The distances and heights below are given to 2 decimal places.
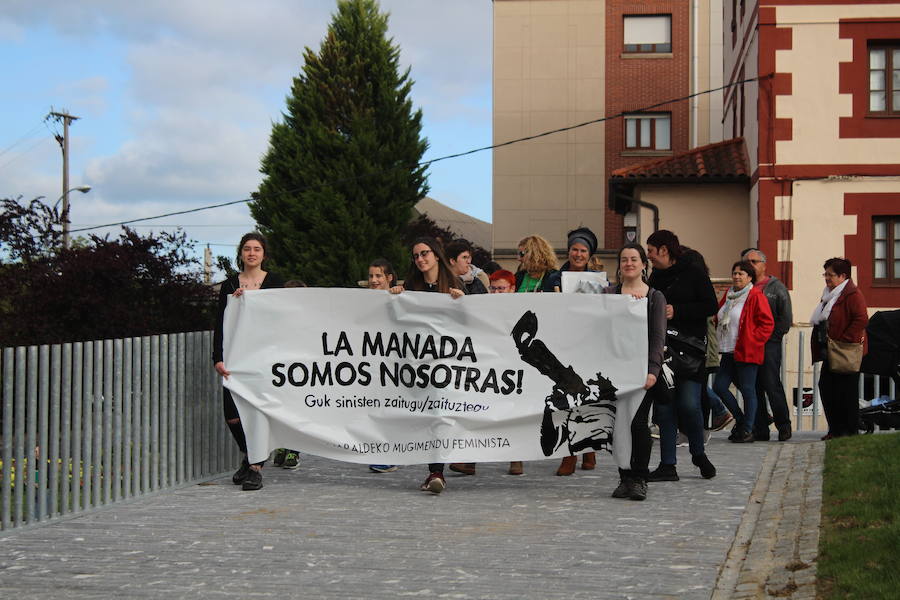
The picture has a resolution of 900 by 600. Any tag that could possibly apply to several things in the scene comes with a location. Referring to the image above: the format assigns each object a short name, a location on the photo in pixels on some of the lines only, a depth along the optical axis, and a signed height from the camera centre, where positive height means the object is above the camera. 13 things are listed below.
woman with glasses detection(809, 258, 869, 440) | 11.80 -0.30
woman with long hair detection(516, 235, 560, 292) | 10.23 +0.28
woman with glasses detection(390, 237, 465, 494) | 9.56 +0.24
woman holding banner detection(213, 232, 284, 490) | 9.41 +0.10
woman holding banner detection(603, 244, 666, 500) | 8.64 -0.64
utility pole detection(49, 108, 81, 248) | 52.62 +7.34
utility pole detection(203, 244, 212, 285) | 20.89 +0.42
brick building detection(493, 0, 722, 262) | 45.28 +7.85
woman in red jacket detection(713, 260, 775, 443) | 12.24 -0.37
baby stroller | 12.53 -0.45
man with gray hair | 12.61 -0.66
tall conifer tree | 36.78 +4.47
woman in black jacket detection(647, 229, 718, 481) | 9.22 -0.13
